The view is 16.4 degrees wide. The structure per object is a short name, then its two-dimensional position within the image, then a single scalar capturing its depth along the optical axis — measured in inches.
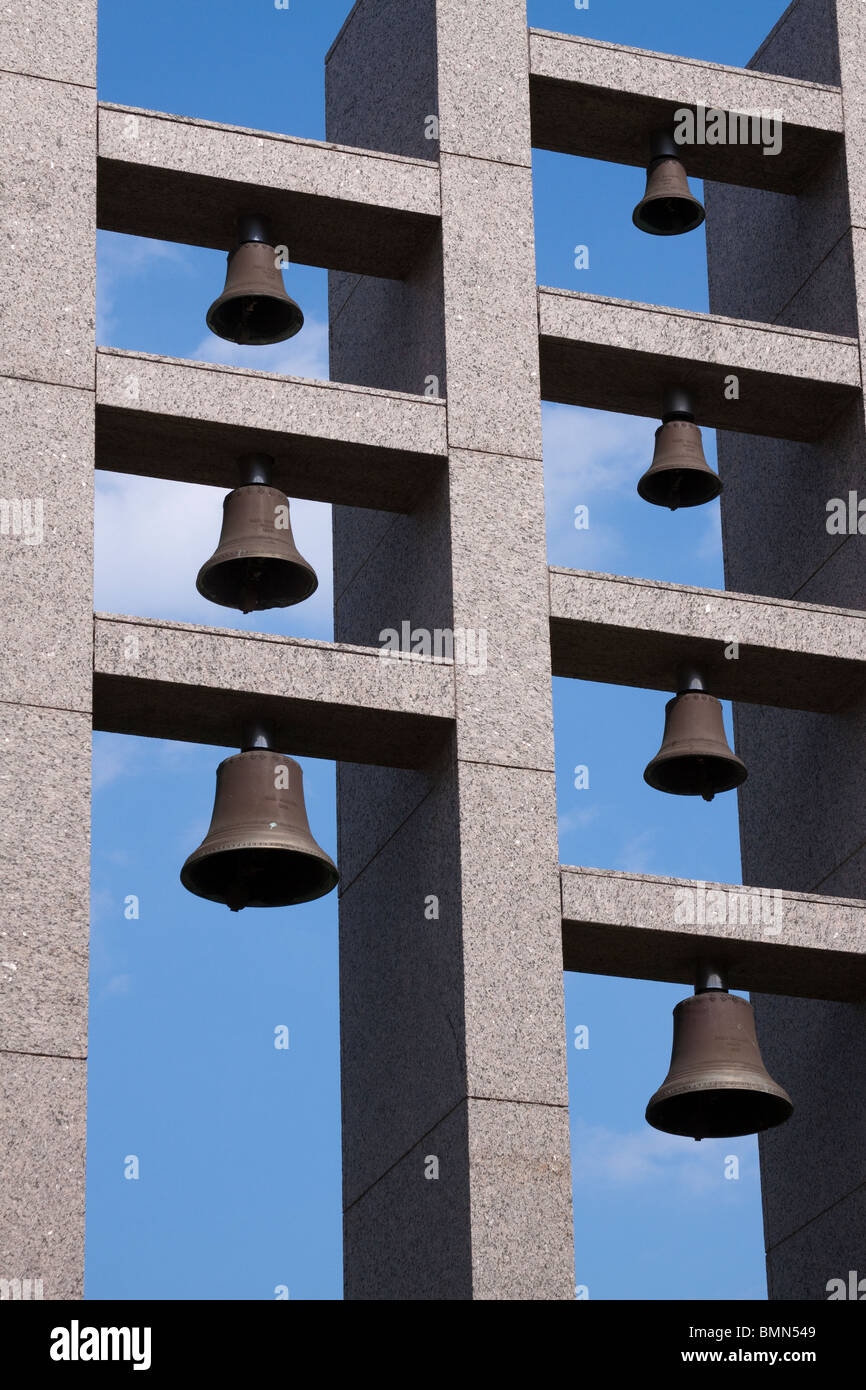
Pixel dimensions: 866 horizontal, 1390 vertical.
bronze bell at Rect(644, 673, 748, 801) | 698.2
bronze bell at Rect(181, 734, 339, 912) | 631.8
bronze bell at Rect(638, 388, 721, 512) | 743.1
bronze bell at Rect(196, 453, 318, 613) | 676.1
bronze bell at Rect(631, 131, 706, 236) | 769.6
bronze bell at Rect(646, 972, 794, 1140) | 644.7
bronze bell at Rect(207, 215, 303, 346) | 713.0
